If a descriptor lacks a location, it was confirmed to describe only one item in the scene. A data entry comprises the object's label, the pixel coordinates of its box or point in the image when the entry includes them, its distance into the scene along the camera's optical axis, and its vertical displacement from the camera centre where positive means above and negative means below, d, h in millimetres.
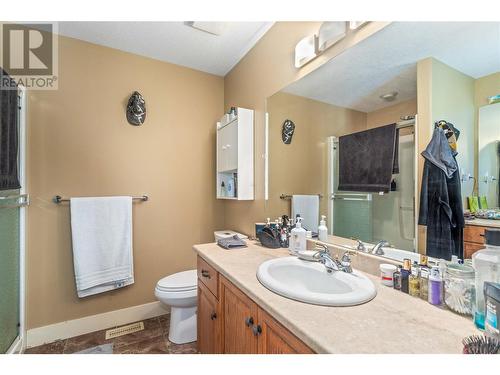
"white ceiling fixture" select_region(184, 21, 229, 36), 1682 +1190
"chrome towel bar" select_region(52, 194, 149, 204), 1776 -102
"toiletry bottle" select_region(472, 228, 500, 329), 655 -237
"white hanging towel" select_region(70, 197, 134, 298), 1806 -465
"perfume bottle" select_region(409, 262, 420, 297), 839 -347
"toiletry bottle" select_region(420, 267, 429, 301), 815 -343
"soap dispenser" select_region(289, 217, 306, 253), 1367 -313
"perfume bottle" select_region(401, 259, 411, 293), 871 -340
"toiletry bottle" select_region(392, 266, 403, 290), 895 -359
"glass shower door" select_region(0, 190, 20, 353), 1445 -543
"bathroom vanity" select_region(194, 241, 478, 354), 595 -398
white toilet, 1658 -855
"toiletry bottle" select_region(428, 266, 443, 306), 780 -343
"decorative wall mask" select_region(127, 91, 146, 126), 2027 +679
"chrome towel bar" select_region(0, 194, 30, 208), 1408 -95
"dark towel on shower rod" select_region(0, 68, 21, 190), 1321 +286
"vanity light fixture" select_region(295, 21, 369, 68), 1157 +813
